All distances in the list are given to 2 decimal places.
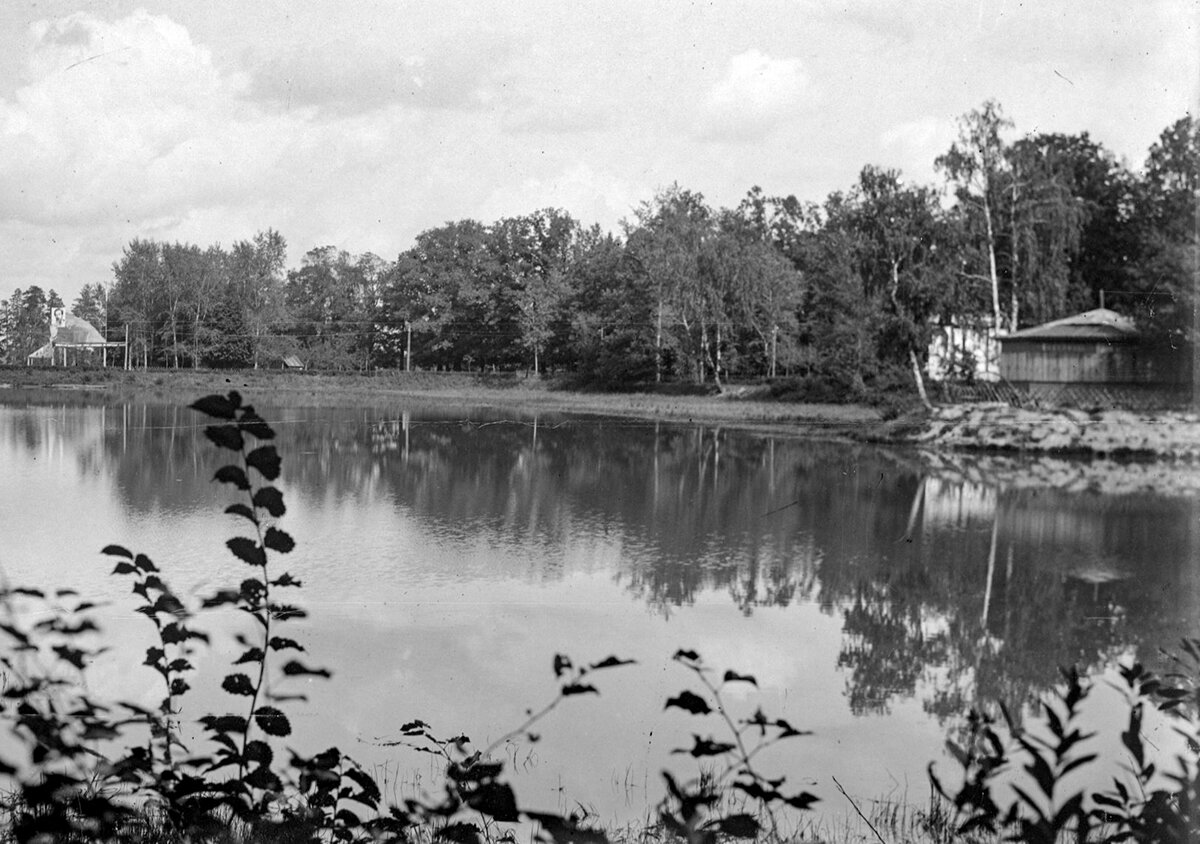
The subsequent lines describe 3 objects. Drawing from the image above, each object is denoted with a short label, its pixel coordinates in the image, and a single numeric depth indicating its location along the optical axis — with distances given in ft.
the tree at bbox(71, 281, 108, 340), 291.99
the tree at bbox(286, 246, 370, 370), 262.26
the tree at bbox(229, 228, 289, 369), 241.55
